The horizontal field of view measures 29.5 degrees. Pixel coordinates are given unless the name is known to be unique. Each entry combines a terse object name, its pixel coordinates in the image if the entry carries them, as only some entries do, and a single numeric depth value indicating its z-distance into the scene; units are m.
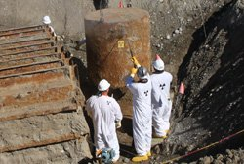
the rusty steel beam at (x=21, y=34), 9.61
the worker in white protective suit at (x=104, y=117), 8.22
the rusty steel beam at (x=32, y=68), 7.70
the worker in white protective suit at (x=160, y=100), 9.29
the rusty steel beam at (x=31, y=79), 7.46
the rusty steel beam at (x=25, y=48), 8.64
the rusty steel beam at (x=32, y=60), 8.02
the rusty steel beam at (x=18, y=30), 9.96
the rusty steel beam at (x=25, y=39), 9.14
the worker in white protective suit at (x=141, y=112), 8.63
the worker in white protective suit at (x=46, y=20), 12.13
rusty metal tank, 9.91
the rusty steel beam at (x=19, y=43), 8.93
